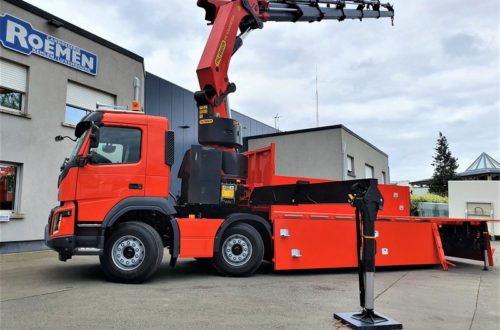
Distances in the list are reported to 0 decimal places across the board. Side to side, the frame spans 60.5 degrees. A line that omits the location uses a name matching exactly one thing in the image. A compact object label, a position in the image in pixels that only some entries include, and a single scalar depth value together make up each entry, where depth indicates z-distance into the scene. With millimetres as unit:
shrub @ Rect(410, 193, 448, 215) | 27517
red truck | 7246
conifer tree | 57531
